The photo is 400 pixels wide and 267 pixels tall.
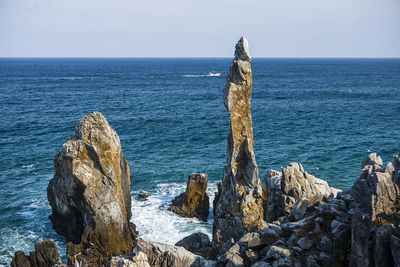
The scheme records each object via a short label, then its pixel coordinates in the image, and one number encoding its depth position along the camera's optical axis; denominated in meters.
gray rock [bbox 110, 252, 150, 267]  18.50
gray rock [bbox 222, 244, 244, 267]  17.75
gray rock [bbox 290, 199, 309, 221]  20.61
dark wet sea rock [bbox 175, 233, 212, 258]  25.12
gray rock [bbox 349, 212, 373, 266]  14.78
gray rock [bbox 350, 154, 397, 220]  15.48
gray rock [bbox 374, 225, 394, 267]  14.27
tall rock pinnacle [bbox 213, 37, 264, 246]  27.88
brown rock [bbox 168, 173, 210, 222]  37.03
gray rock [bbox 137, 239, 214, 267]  20.28
